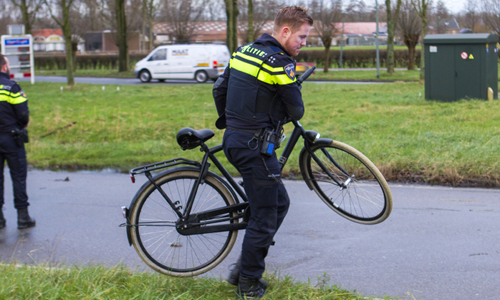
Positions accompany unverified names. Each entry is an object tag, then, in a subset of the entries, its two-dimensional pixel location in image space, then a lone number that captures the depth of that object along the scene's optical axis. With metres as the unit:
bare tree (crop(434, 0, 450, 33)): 40.27
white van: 26.80
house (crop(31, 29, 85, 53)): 88.94
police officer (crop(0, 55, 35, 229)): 5.63
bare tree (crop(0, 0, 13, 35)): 48.42
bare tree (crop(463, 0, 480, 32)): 36.72
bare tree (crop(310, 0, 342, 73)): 32.16
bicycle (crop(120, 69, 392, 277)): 3.77
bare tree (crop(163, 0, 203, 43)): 56.91
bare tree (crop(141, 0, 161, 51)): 50.43
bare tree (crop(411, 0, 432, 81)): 22.55
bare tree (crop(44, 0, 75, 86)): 21.78
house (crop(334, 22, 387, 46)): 77.01
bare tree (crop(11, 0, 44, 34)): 29.88
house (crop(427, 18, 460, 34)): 47.01
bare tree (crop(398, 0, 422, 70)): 34.31
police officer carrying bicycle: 3.25
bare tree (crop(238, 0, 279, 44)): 45.84
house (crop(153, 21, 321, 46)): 66.56
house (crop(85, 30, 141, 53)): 80.06
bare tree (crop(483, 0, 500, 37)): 33.50
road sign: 25.25
